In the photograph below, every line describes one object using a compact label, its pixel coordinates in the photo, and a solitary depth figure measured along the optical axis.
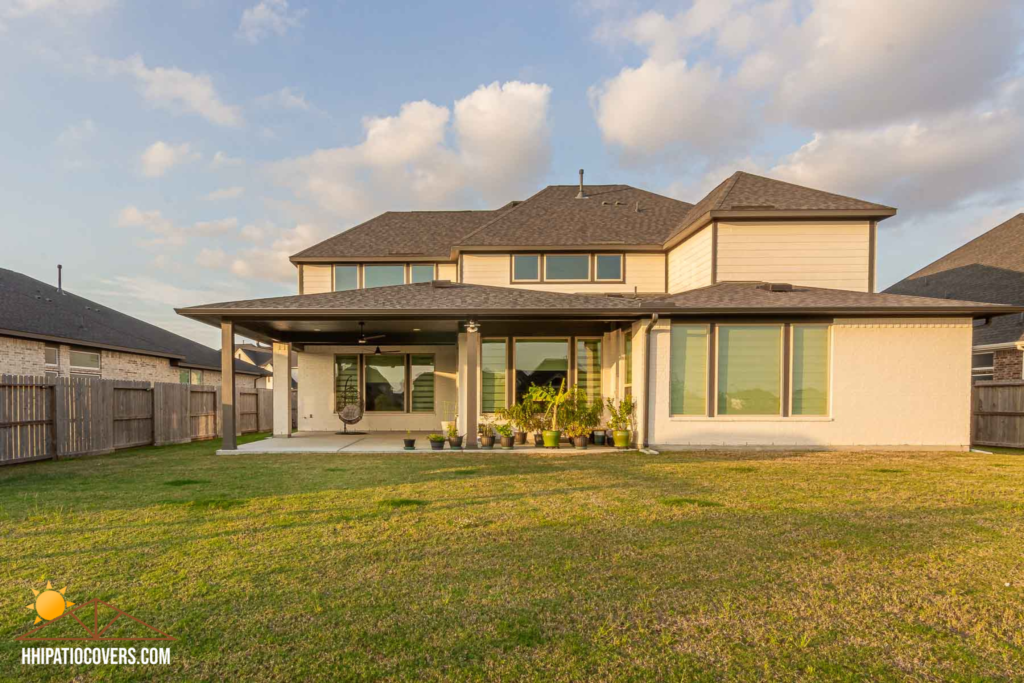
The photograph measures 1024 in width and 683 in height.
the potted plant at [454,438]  9.78
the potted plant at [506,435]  9.86
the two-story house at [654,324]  9.16
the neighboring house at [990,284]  12.46
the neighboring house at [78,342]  12.71
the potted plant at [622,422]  9.55
